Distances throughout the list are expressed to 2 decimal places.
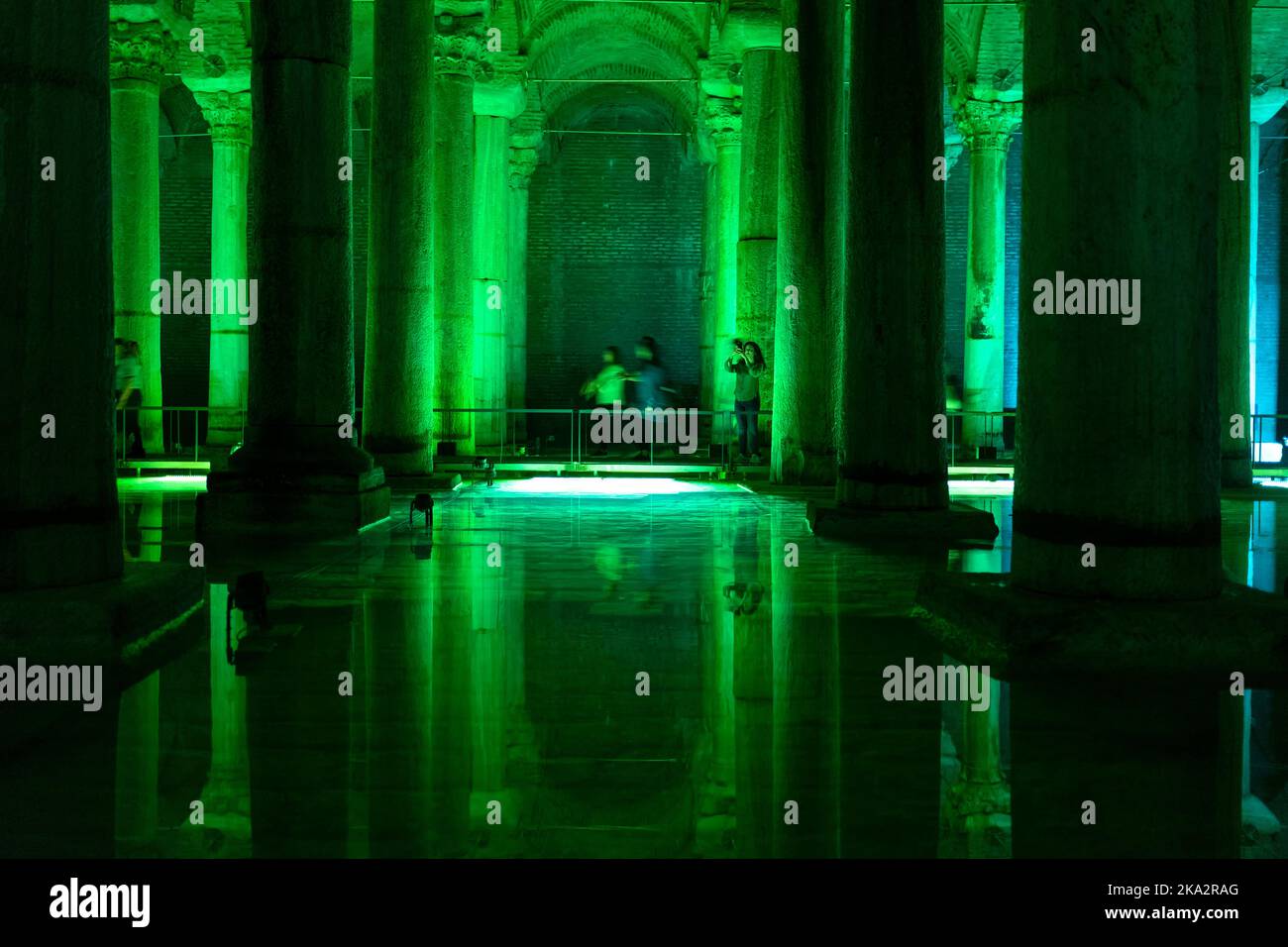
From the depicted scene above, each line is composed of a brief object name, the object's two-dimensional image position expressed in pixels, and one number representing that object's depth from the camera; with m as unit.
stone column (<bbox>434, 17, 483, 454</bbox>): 18.50
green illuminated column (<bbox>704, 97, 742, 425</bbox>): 23.36
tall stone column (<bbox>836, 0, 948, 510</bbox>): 9.50
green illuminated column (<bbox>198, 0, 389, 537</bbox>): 10.13
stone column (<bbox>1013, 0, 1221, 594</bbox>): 5.29
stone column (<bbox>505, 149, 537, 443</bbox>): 29.94
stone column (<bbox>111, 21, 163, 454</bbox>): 20.33
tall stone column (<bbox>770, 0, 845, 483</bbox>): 13.54
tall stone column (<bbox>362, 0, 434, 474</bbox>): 14.34
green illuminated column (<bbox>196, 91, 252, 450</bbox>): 23.47
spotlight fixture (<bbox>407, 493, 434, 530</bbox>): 10.70
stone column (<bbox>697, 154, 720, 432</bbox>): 29.00
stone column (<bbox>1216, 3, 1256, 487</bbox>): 14.50
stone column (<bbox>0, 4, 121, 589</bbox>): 5.45
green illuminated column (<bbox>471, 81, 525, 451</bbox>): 23.95
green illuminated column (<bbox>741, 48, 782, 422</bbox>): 18.03
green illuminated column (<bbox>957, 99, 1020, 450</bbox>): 24.38
